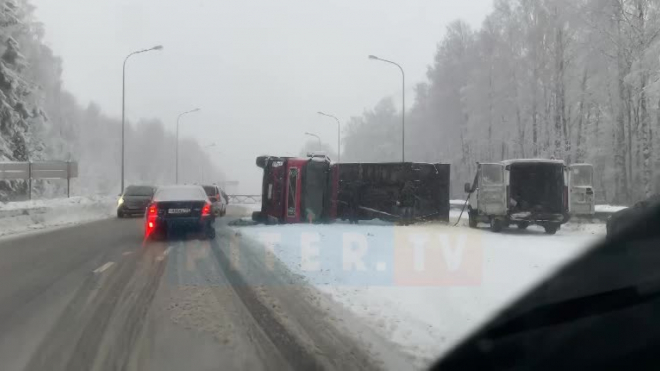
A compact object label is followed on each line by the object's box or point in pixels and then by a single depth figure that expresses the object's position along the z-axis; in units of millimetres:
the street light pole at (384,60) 38031
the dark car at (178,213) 14453
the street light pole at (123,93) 36125
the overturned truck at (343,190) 18750
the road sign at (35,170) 32188
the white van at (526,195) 16781
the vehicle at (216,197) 25656
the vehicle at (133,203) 27000
